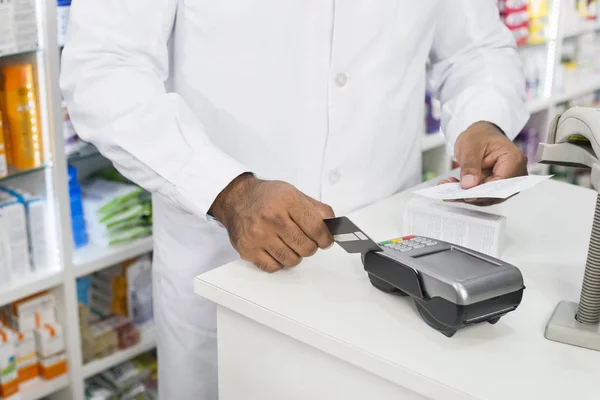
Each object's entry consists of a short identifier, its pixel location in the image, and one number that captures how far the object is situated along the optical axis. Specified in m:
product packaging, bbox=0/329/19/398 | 1.88
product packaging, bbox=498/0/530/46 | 3.17
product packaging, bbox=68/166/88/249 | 2.02
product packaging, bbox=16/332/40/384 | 1.98
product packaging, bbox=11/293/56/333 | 1.97
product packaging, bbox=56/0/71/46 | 1.84
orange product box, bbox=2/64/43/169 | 1.79
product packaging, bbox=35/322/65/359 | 2.00
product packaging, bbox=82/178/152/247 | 2.09
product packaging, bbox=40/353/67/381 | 2.03
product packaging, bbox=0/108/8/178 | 1.82
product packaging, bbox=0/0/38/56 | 1.72
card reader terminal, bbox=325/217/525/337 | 0.89
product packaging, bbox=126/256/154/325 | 2.24
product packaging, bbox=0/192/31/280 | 1.85
